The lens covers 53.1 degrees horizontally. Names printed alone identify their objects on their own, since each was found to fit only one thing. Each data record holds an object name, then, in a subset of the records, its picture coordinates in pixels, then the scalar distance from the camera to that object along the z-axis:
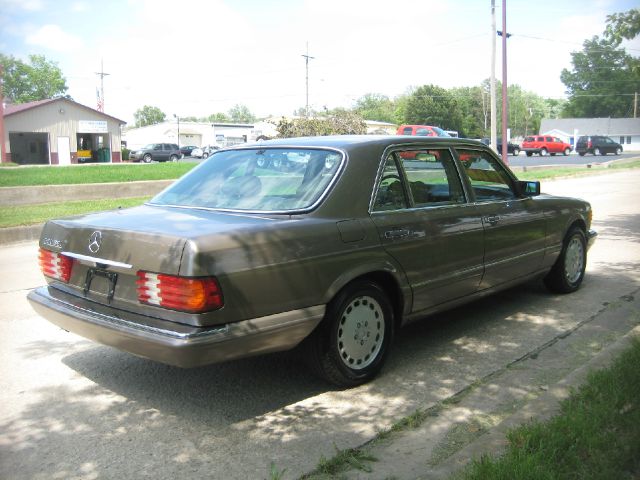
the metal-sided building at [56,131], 46.31
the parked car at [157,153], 55.66
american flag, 67.62
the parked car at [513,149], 58.72
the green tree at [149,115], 155.00
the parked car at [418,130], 32.97
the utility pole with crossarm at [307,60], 60.69
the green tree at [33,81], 97.12
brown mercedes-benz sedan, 3.41
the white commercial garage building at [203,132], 87.81
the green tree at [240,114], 177.00
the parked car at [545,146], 57.72
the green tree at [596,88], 110.44
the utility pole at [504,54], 29.94
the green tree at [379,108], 133.75
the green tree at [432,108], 97.12
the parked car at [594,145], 57.75
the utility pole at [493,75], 29.27
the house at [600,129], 94.19
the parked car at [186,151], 67.12
